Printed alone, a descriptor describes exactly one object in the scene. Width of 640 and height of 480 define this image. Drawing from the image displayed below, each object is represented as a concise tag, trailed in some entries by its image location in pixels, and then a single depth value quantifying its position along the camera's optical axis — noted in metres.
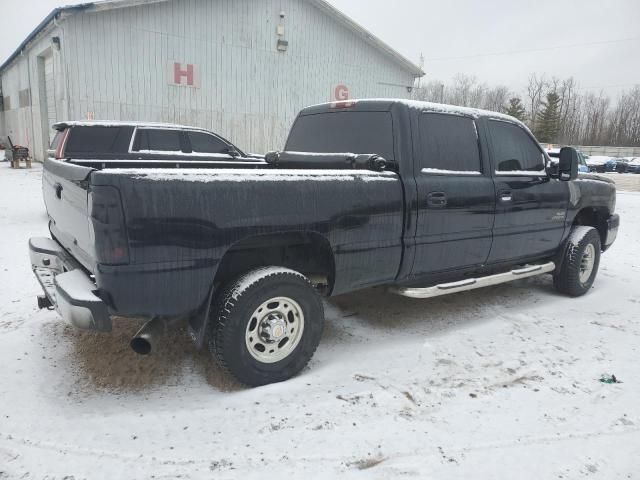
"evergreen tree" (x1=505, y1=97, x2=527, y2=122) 58.03
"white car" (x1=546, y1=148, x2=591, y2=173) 24.33
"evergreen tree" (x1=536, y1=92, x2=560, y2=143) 60.81
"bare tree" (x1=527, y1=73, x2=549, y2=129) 79.84
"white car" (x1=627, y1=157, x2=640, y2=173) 39.62
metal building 14.46
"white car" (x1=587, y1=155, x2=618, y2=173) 39.67
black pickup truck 2.64
